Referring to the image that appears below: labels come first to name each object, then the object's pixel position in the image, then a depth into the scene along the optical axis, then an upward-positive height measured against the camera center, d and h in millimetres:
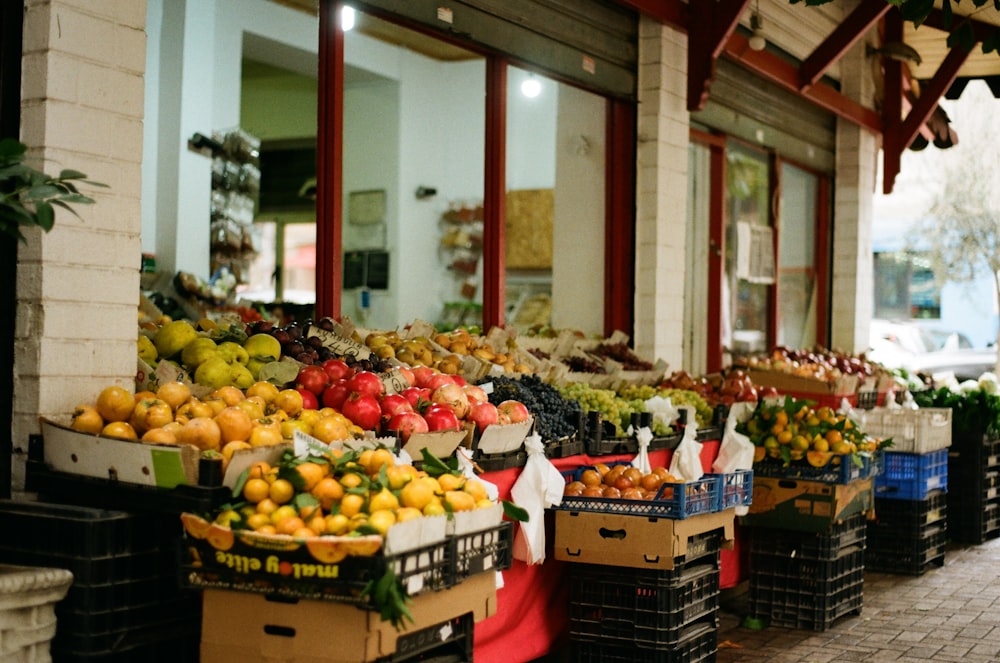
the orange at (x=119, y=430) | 3600 -302
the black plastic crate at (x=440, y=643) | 3117 -881
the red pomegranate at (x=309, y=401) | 4379 -232
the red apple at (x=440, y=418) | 4332 -289
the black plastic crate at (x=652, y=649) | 4422 -1245
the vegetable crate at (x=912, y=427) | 7441 -496
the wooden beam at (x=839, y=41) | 9773 +2880
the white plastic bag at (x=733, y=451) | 6059 -555
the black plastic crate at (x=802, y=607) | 5980 -1411
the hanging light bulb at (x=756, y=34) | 9000 +2637
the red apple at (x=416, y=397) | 4582 -219
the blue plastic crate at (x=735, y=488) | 4684 -604
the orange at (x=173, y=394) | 3848 -189
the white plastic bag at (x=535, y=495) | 4469 -613
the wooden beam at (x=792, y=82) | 9127 +2598
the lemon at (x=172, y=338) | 4594 +10
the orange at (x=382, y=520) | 2980 -485
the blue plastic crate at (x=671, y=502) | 4336 -624
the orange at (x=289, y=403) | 4125 -227
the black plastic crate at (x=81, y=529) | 3248 -582
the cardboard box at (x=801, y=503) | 5914 -827
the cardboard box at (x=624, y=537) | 4328 -763
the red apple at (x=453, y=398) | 4617 -222
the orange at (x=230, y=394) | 3982 -194
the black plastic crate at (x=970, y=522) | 8719 -1329
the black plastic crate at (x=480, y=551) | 3205 -624
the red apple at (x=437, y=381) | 4883 -158
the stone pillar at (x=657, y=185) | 8398 +1285
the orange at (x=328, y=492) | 3221 -440
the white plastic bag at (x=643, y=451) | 5258 -490
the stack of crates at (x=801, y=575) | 5977 -1236
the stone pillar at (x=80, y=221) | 3779 +427
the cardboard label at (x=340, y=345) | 5195 -7
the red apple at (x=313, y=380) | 4523 -152
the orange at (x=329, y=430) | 3807 -305
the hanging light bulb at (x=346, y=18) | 5914 +1786
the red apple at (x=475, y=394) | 4852 -212
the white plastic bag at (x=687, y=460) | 5730 -576
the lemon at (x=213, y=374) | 4342 -130
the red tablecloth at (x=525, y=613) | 4484 -1135
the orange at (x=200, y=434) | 3527 -303
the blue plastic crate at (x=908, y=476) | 7445 -832
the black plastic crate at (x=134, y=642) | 3217 -920
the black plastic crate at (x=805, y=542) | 5961 -1044
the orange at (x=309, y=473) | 3262 -392
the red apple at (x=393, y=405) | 4301 -238
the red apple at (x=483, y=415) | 4586 -288
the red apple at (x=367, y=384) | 4418 -162
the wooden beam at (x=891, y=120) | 12758 +2770
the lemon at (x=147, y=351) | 4477 -46
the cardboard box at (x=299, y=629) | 2979 -798
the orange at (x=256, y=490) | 3242 -440
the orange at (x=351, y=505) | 3127 -461
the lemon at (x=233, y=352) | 4539 -44
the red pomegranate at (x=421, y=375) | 4949 -135
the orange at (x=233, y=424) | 3613 -275
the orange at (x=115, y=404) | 3742 -222
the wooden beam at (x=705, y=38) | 8281 +2432
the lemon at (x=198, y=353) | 4477 -48
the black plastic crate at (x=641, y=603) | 4398 -1049
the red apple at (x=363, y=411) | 4195 -259
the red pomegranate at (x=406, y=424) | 4125 -304
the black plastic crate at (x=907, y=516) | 7523 -1121
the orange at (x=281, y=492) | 3229 -441
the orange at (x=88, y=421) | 3662 -278
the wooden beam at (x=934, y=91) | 11892 +2935
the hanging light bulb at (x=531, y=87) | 8549 +2079
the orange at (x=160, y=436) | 3512 -309
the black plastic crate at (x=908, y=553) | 7539 -1383
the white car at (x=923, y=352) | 17031 +64
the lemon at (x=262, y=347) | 4703 -21
